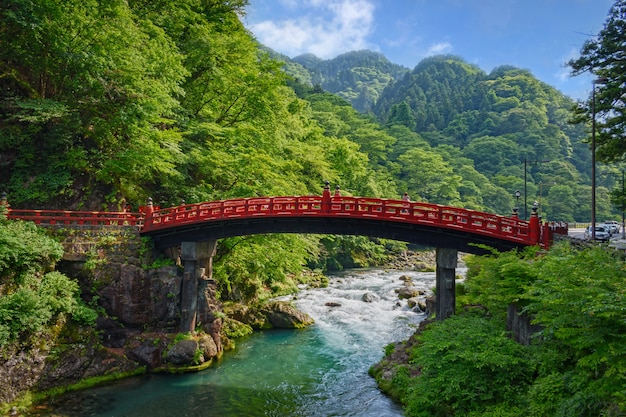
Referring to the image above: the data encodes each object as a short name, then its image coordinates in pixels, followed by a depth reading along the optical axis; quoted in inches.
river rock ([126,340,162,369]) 758.5
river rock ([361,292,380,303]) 1284.4
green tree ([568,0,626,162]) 797.2
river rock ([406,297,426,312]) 1175.2
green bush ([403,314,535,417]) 456.8
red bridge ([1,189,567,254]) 740.6
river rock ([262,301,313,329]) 1054.4
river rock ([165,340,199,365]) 774.5
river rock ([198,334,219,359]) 814.9
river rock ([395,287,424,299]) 1291.8
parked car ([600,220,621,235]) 1404.4
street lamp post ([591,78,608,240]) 742.5
